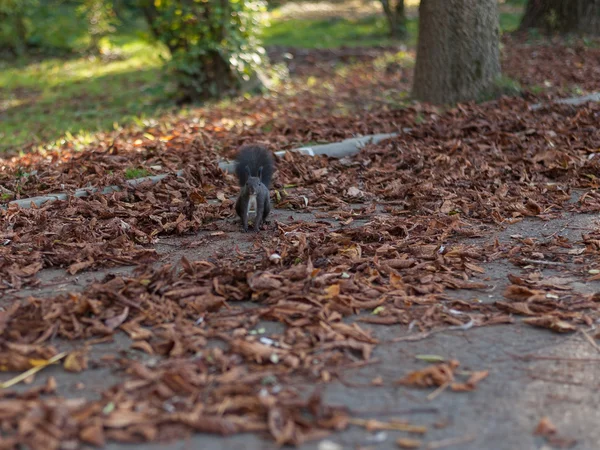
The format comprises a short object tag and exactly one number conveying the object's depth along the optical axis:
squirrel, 5.90
